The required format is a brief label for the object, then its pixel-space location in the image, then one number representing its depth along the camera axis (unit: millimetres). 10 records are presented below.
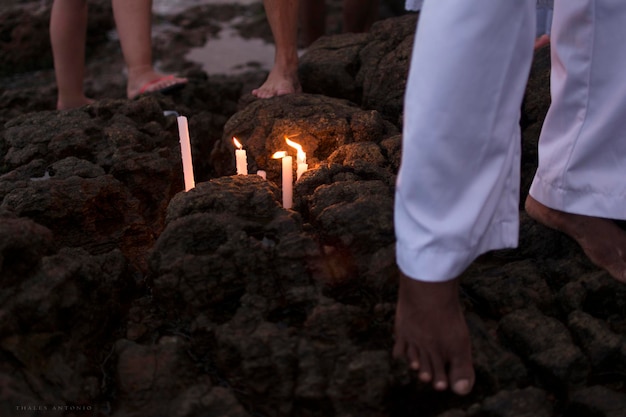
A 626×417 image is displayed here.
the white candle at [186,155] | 2127
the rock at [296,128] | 2438
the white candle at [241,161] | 2145
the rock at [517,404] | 1460
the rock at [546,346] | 1566
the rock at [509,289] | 1753
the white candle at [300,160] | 2174
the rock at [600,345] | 1614
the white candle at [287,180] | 1988
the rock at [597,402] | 1465
